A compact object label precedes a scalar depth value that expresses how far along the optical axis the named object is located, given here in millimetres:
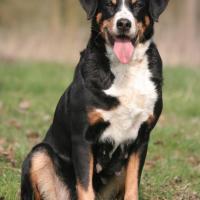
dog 9312
